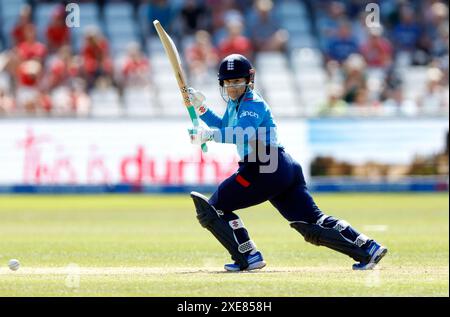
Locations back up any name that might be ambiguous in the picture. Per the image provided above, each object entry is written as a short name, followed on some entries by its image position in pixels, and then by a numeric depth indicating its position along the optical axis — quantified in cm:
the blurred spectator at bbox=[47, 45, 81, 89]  2277
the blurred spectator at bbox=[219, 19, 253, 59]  2347
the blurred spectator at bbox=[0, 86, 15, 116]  2194
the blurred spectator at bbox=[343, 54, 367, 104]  2267
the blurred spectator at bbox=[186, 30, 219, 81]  2316
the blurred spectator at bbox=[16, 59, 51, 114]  2203
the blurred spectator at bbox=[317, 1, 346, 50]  2462
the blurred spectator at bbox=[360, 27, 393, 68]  2402
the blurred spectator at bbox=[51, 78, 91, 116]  2211
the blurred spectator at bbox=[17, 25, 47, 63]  2303
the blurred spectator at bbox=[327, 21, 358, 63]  2408
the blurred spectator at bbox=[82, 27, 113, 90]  2306
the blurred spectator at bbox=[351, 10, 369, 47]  2436
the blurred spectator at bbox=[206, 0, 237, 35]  2466
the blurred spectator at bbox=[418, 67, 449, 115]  2241
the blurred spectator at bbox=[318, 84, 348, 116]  2227
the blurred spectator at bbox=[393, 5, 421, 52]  2462
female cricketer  938
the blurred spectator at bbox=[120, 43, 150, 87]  2317
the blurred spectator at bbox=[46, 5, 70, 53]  2364
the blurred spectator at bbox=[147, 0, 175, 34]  2409
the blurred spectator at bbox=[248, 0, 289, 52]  2422
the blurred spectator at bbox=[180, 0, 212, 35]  2442
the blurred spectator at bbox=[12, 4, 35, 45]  2350
